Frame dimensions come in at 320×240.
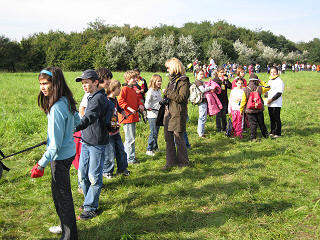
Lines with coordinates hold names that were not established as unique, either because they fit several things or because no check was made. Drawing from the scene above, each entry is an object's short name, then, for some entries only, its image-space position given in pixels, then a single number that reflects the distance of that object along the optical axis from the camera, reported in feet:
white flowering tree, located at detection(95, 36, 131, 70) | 138.00
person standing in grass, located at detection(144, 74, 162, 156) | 20.21
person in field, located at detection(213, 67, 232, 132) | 27.11
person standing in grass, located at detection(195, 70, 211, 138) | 24.50
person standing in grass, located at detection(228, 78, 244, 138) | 25.07
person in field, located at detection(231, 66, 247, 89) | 26.60
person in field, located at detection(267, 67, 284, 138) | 24.48
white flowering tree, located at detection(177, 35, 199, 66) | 148.18
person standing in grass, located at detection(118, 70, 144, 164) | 18.45
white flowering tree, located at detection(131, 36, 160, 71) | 137.59
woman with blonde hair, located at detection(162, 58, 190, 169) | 17.08
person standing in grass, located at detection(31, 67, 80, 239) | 9.10
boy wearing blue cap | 11.78
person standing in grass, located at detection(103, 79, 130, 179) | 15.69
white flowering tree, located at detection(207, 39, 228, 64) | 160.15
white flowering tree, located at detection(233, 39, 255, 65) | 176.55
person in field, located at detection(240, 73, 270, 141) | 24.41
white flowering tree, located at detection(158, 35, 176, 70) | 137.45
